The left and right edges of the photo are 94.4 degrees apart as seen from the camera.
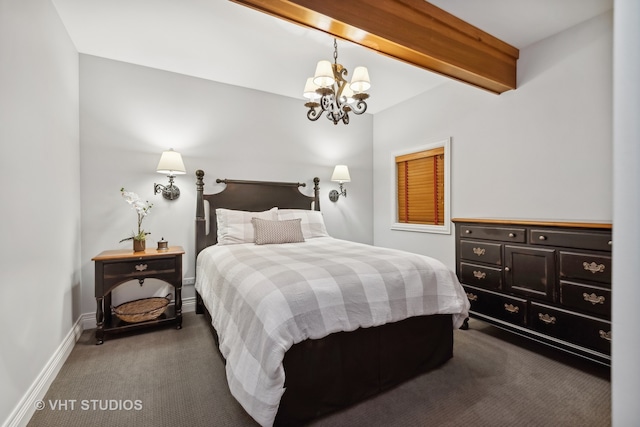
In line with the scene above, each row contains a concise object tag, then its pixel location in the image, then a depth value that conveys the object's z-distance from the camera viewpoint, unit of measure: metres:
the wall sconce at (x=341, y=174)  4.09
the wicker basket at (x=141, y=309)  2.64
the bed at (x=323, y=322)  1.43
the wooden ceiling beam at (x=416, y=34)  1.82
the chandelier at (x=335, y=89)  2.27
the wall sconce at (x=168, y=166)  2.94
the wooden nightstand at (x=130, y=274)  2.51
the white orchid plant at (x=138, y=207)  2.80
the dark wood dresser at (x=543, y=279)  2.00
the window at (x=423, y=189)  3.65
